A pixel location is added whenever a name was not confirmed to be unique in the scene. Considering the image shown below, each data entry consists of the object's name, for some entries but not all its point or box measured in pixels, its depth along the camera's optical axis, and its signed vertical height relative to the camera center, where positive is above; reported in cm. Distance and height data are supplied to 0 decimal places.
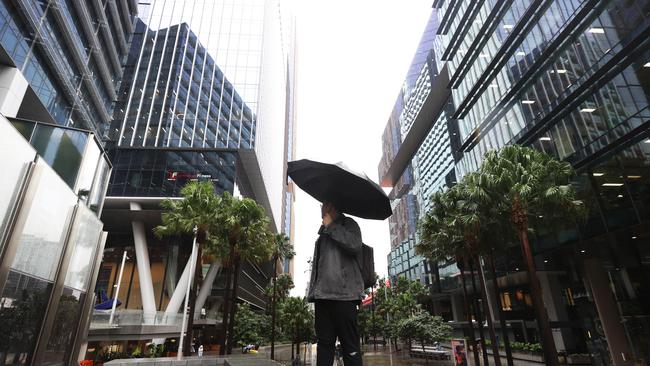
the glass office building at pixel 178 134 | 3891 +2170
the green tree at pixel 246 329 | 3819 +10
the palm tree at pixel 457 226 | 1959 +581
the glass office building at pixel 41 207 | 876 +351
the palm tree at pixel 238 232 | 2025 +536
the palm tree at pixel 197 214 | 2023 +626
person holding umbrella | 354 +81
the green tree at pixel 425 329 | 3419 -1
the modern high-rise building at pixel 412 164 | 6575 +3168
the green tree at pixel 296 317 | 3784 +125
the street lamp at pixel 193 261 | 1990 +398
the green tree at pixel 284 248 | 4272 +949
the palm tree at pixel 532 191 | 1608 +611
